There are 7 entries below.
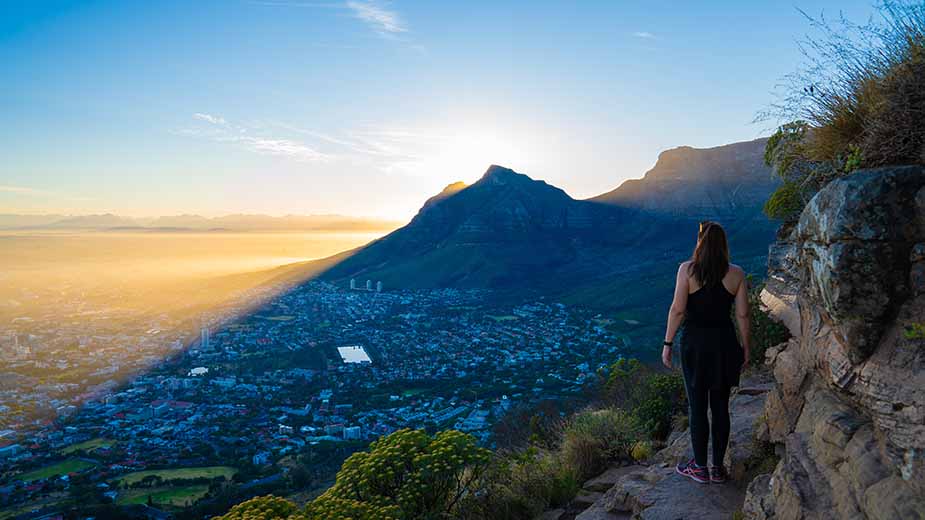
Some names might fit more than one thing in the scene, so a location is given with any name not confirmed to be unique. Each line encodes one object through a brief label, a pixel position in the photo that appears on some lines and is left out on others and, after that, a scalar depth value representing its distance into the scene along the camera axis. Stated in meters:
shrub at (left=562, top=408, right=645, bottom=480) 6.21
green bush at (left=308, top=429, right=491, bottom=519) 5.00
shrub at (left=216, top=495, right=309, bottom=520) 4.43
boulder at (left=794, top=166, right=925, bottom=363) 2.62
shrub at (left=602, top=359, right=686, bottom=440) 6.96
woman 3.54
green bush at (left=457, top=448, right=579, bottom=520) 5.33
